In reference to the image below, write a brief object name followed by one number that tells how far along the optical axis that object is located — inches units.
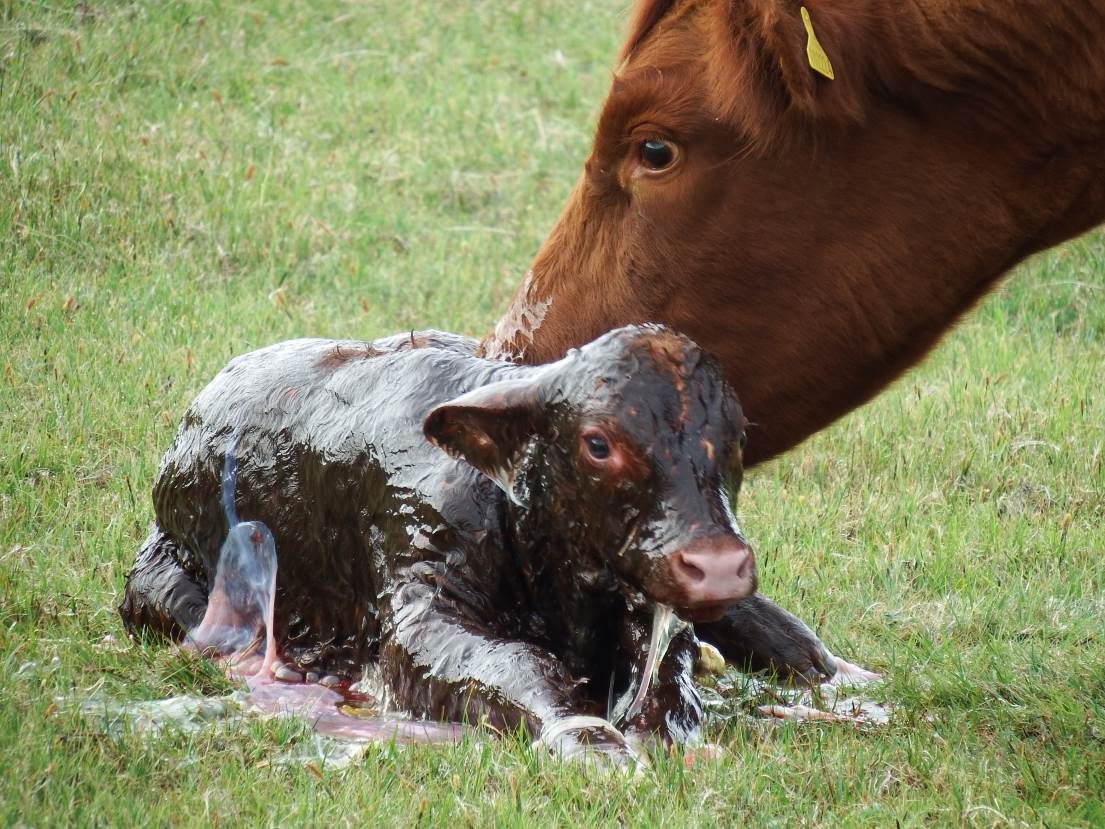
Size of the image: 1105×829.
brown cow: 306.0
